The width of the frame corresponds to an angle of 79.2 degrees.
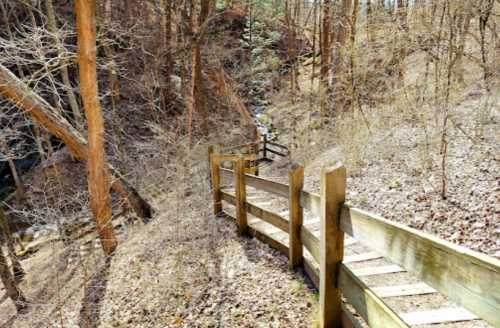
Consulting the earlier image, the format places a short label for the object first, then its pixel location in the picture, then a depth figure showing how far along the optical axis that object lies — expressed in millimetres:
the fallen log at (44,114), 5602
